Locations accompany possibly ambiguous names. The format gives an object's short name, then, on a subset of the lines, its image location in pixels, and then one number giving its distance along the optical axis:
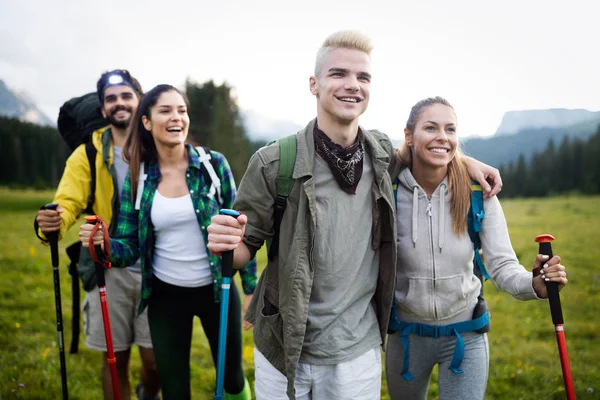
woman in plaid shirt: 4.07
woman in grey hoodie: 3.40
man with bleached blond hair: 2.97
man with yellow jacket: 4.75
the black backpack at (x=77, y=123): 5.18
